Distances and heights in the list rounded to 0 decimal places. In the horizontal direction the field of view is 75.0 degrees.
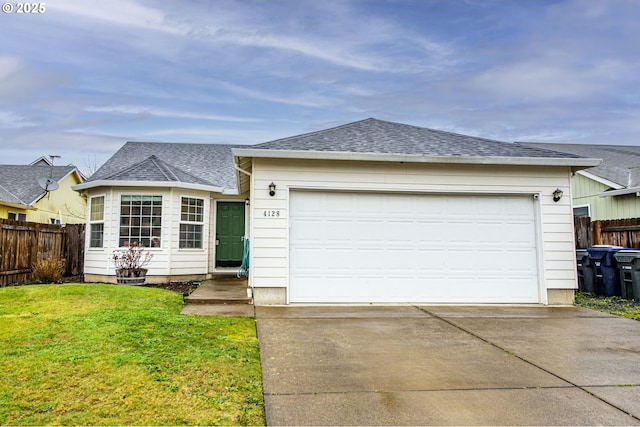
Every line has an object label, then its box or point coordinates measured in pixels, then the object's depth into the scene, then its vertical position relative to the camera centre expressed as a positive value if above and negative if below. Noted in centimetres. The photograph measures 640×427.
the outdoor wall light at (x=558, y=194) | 814 +89
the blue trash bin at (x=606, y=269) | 945 -66
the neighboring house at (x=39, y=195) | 1703 +198
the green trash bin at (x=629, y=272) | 873 -68
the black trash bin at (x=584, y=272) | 1005 -78
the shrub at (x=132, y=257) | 1034 -48
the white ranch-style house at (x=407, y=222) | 774 +34
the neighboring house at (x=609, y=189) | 1294 +169
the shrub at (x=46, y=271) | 1093 -85
